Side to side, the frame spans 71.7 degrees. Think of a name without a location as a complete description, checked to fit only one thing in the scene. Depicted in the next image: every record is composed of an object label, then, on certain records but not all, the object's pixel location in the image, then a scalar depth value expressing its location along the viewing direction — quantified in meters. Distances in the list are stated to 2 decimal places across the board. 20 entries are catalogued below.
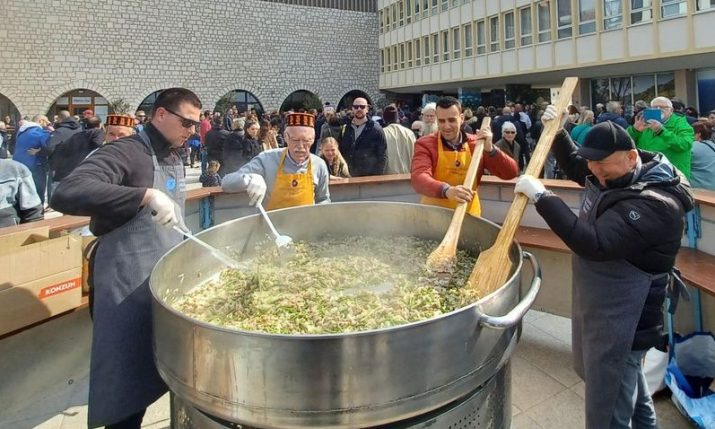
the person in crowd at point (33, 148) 7.88
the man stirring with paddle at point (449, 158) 3.06
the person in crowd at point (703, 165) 5.10
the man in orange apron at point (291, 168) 3.06
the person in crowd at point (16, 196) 3.84
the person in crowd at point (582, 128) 7.05
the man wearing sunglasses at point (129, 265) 1.86
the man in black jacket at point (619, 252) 1.96
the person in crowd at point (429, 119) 6.23
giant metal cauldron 1.27
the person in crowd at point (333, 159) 5.12
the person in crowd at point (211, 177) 7.54
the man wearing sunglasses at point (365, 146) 5.52
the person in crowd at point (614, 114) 7.13
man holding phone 5.26
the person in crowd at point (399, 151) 5.82
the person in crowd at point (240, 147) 8.49
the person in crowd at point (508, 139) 7.74
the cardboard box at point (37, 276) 2.50
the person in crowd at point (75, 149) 6.64
